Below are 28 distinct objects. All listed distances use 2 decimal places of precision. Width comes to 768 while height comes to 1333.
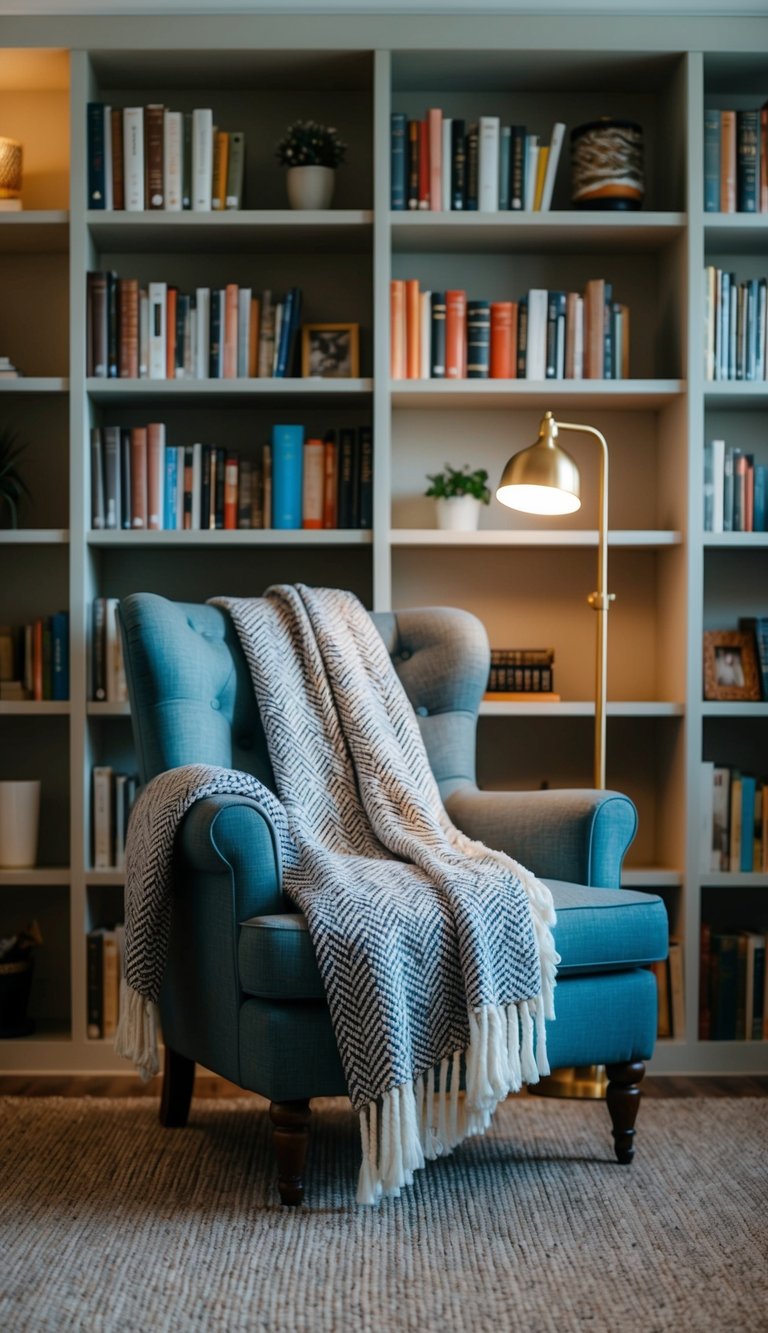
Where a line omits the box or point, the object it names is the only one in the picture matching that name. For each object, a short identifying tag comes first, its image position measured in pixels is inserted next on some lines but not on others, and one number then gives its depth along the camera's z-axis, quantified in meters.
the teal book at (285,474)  3.15
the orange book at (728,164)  3.12
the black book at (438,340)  3.15
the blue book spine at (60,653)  3.12
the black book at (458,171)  3.13
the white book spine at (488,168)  3.11
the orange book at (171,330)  3.13
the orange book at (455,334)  3.16
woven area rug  1.76
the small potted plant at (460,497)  3.20
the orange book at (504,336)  3.17
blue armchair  2.04
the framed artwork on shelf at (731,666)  3.18
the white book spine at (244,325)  3.14
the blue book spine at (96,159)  3.10
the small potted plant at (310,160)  3.15
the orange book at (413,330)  3.15
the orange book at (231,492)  3.17
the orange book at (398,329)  3.15
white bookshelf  3.08
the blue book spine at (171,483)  3.16
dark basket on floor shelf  3.06
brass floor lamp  2.66
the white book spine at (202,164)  3.10
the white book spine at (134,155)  3.10
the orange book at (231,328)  3.14
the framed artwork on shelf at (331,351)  3.22
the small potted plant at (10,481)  3.24
